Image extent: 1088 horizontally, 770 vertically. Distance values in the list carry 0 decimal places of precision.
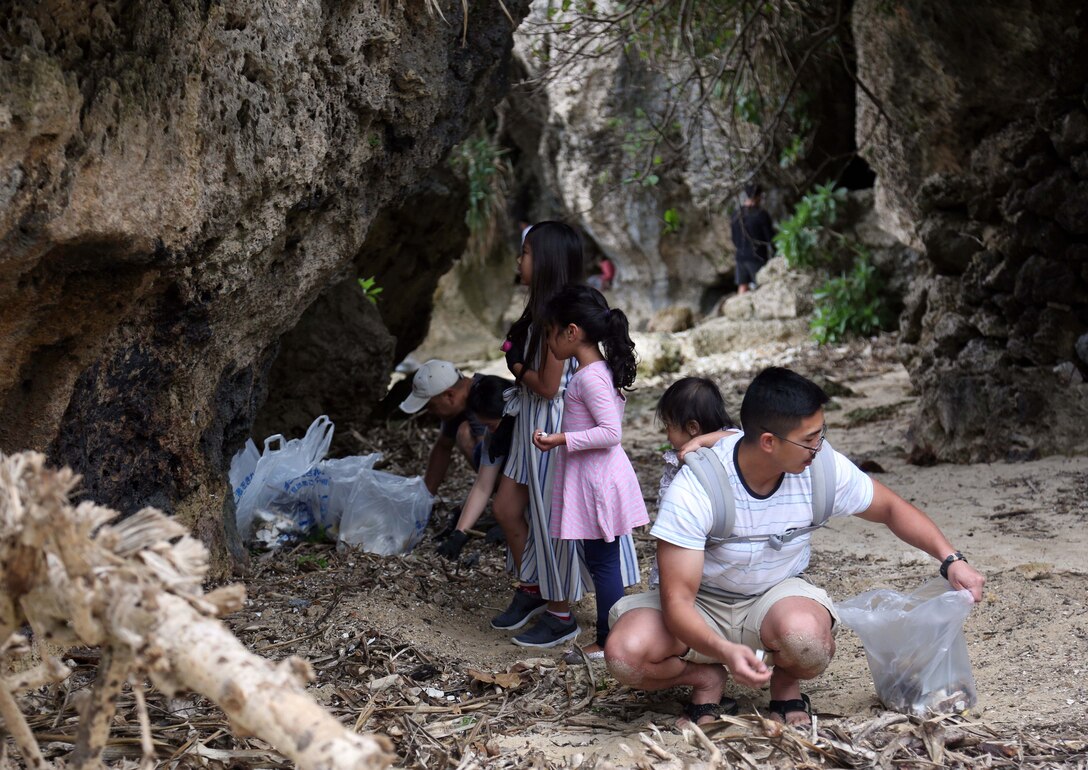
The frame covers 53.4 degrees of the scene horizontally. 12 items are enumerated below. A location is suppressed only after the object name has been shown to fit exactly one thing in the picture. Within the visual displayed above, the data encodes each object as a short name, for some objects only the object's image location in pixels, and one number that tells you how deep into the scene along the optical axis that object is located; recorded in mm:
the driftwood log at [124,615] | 1608
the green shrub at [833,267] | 11203
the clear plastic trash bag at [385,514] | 4777
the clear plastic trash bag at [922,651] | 2830
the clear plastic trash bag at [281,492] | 4852
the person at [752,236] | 12734
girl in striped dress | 3742
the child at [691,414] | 3365
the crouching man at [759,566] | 2721
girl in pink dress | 3525
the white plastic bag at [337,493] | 4918
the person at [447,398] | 4617
